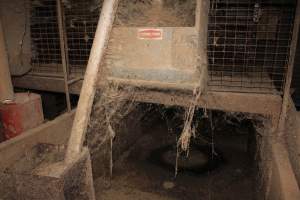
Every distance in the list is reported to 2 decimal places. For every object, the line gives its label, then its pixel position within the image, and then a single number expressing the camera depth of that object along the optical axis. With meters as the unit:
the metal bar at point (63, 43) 2.64
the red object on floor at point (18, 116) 2.50
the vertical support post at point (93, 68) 1.79
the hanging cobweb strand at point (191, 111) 2.27
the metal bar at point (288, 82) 2.09
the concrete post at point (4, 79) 2.56
